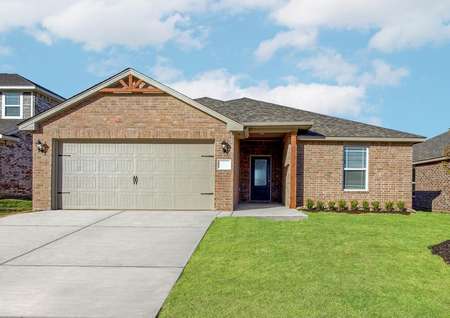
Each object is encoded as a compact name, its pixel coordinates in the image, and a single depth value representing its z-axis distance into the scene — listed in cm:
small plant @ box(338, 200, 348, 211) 1622
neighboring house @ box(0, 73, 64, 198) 2089
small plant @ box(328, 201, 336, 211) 1622
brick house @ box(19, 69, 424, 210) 1462
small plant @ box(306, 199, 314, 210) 1612
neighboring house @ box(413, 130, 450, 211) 1986
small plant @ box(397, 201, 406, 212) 1641
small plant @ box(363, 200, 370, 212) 1625
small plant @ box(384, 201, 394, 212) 1634
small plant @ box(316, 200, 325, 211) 1611
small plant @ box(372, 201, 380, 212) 1625
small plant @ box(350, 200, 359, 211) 1627
